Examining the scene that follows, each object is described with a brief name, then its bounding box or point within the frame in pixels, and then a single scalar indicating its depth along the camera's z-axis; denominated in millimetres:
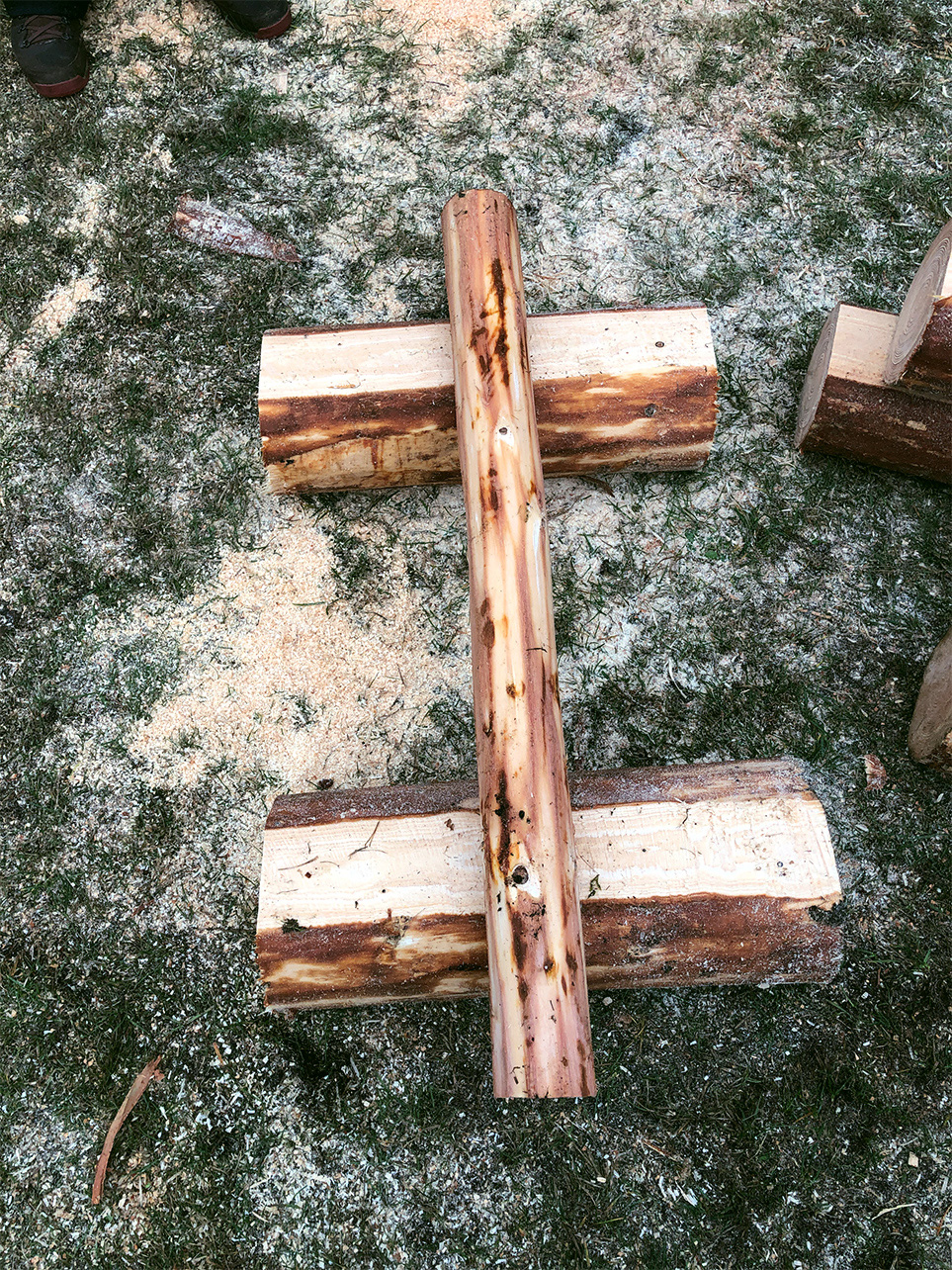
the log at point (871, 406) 2662
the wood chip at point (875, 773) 2588
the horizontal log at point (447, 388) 2557
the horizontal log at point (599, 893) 2035
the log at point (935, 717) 2398
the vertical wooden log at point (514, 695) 1883
